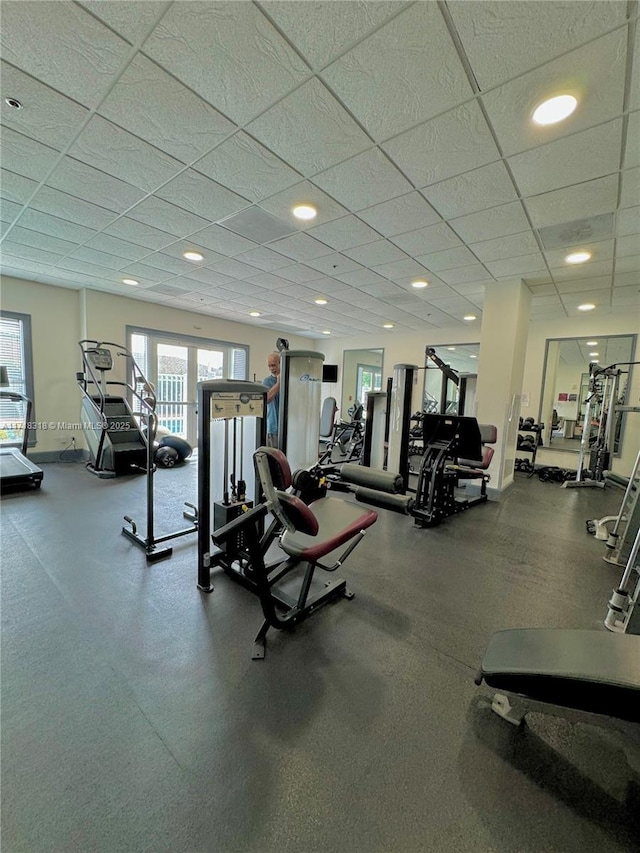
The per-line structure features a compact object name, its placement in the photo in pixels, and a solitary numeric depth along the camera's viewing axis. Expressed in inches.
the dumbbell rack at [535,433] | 250.5
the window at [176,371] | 263.3
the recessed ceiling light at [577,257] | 143.2
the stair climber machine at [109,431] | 201.9
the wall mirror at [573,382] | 265.3
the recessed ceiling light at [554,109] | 69.0
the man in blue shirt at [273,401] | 140.5
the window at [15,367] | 210.1
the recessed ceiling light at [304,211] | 115.4
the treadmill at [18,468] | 162.6
